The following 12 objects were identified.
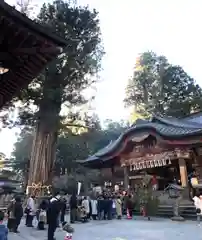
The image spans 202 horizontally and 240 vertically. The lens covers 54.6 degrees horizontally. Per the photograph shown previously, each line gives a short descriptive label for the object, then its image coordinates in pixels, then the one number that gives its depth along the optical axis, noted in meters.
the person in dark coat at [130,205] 9.99
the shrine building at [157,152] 11.13
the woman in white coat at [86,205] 8.99
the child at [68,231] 4.07
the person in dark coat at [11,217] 6.84
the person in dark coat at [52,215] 5.68
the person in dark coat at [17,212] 6.83
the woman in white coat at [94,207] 9.31
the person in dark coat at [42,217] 7.35
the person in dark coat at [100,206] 9.33
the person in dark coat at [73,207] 8.56
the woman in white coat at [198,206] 8.14
